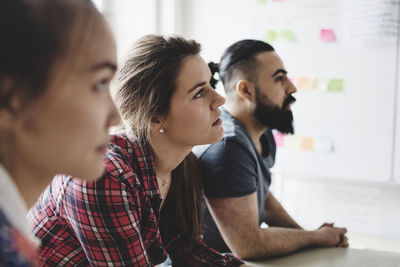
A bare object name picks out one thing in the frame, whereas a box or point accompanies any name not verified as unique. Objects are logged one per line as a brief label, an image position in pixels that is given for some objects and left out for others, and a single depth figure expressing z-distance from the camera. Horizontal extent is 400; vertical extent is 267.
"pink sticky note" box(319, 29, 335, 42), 2.31
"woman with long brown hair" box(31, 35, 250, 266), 0.77
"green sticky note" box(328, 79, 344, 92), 2.30
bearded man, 1.16
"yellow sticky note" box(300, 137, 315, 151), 2.40
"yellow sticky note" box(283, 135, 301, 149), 2.44
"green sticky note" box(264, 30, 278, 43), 2.47
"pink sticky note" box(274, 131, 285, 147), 2.47
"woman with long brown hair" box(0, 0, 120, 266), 0.39
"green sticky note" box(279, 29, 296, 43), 2.41
